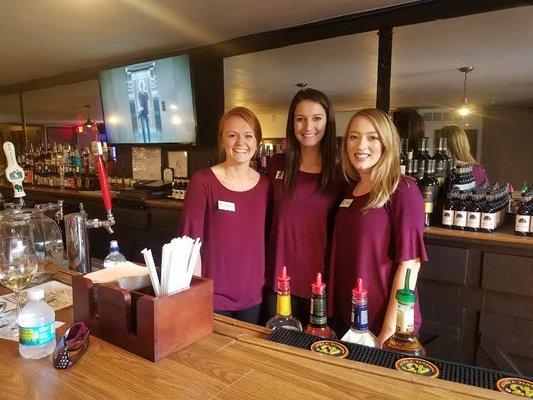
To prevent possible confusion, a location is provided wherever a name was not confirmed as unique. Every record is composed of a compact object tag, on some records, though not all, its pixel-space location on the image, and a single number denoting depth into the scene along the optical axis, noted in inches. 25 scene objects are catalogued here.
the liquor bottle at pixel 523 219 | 78.9
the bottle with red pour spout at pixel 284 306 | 35.3
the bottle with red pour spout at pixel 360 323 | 33.7
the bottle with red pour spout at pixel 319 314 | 34.5
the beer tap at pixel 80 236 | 54.1
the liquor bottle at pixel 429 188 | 89.8
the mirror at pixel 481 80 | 121.7
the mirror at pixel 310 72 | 142.9
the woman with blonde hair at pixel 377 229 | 52.4
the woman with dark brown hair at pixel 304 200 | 62.4
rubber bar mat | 29.3
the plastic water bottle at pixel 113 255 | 52.2
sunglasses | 31.1
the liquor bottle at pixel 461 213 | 85.0
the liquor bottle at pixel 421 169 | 93.7
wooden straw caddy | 31.6
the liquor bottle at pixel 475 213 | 83.4
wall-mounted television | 135.1
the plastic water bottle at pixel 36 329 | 32.1
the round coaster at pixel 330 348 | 32.6
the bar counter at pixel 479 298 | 77.9
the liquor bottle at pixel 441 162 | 96.0
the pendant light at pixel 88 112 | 329.7
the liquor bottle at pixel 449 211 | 86.8
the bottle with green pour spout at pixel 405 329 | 32.4
